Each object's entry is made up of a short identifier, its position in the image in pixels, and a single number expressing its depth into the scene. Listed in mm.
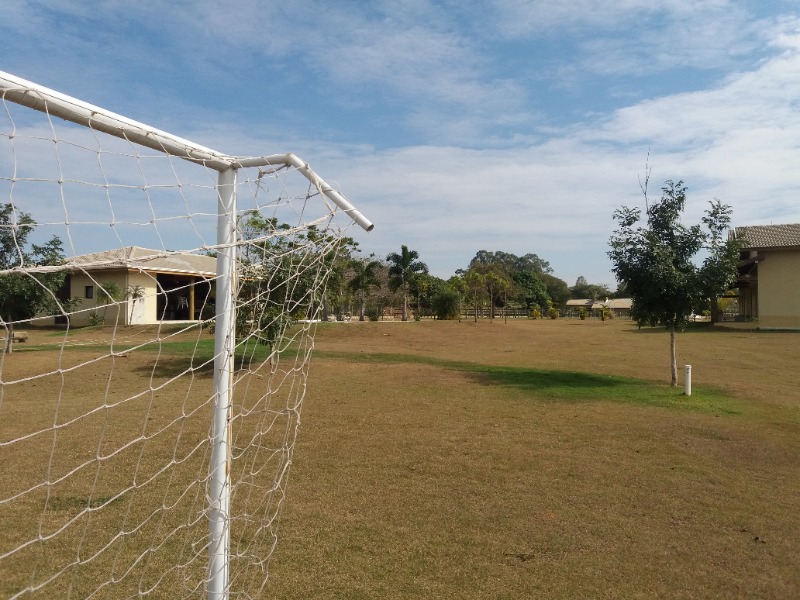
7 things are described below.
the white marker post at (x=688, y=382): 11641
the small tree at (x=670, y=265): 13094
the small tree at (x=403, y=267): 41062
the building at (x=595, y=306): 70931
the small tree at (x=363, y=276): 36625
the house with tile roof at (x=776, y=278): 34281
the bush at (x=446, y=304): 42188
